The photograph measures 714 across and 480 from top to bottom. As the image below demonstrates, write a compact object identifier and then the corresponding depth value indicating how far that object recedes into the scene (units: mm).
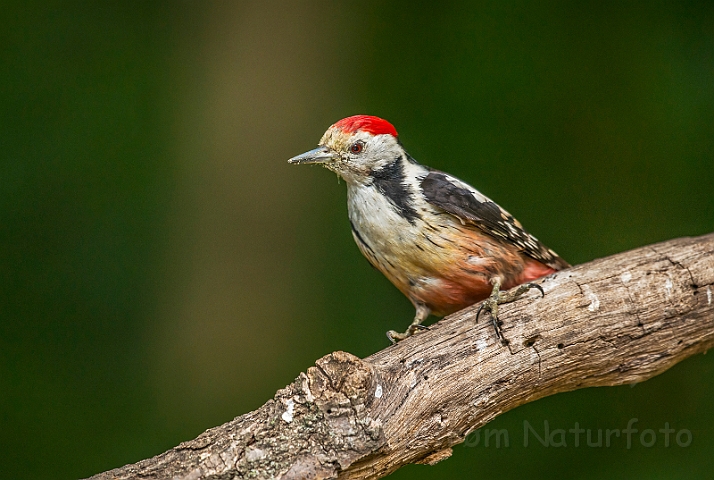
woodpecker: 5969
